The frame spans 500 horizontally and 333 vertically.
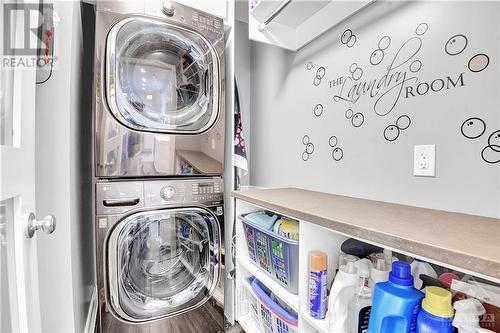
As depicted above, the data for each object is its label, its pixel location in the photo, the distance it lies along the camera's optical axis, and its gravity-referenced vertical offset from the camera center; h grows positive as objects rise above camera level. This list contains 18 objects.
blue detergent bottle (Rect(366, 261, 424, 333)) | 0.59 -0.35
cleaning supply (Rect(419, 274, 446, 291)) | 0.71 -0.36
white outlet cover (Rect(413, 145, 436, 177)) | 0.92 +0.02
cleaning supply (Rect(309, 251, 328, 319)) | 0.81 -0.42
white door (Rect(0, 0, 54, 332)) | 0.60 -0.08
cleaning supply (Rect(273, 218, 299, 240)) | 0.96 -0.27
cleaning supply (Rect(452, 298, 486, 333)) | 0.53 -0.34
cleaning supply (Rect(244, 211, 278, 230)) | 1.11 -0.27
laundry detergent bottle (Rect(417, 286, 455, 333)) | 0.54 -0.35
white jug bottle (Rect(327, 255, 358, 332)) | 0.76 -0.43
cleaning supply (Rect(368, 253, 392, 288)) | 0.78 -0.35
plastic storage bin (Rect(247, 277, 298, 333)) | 0.98 -0.67
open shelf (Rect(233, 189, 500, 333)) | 0.69 -0.18
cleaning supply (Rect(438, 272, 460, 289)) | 0.70 -0.34
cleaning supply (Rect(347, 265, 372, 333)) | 0.72 -0.44
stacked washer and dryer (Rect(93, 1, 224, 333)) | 1.17 +0.00
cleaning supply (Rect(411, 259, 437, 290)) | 0.78 -0.35
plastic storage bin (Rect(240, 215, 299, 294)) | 0.95 -0.40
